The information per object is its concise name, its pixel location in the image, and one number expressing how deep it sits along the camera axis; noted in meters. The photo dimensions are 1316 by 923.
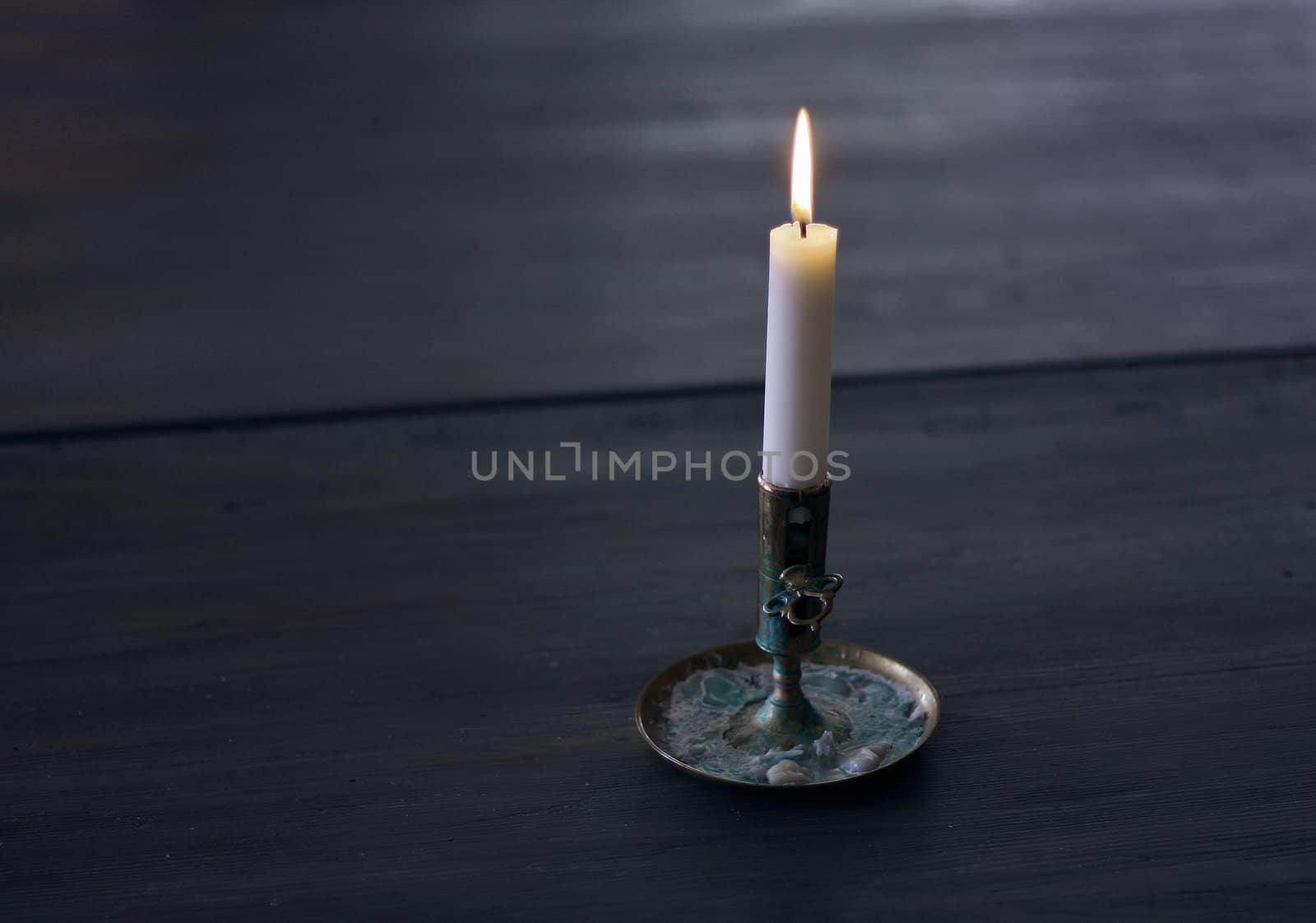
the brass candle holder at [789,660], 1.04
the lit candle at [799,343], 1.02
